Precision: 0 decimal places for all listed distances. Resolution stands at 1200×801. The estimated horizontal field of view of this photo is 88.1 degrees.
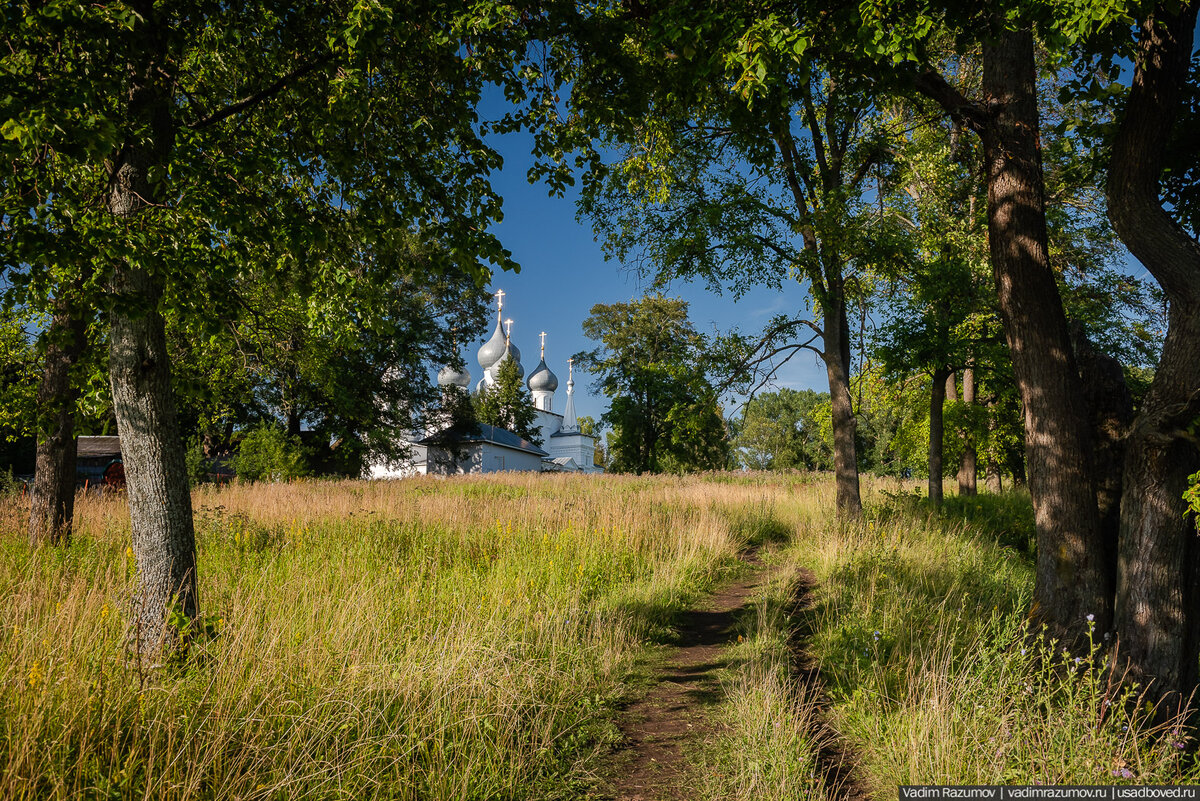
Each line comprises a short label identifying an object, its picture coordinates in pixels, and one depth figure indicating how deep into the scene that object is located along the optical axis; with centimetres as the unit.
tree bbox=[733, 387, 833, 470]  7112
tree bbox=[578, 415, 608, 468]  8192
